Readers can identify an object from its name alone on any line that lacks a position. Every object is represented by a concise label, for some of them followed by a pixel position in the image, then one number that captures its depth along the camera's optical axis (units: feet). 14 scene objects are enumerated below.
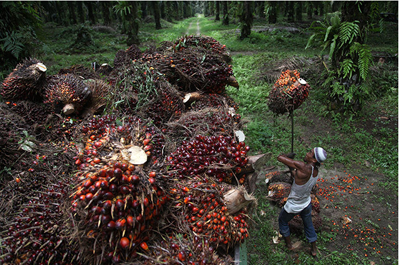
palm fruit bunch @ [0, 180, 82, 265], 4.62
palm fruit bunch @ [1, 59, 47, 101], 9.07
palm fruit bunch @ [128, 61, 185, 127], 8.80
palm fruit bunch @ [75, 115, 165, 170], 4.88
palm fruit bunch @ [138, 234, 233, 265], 4.58
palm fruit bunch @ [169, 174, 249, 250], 5.31
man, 10.37
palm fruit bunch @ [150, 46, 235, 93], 10.87
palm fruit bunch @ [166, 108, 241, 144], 7.77
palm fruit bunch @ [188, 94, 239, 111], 10.17
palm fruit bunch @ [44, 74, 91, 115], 8.96
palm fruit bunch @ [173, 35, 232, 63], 12.07
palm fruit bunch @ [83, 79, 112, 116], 9.46
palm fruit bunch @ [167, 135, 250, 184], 6.34
